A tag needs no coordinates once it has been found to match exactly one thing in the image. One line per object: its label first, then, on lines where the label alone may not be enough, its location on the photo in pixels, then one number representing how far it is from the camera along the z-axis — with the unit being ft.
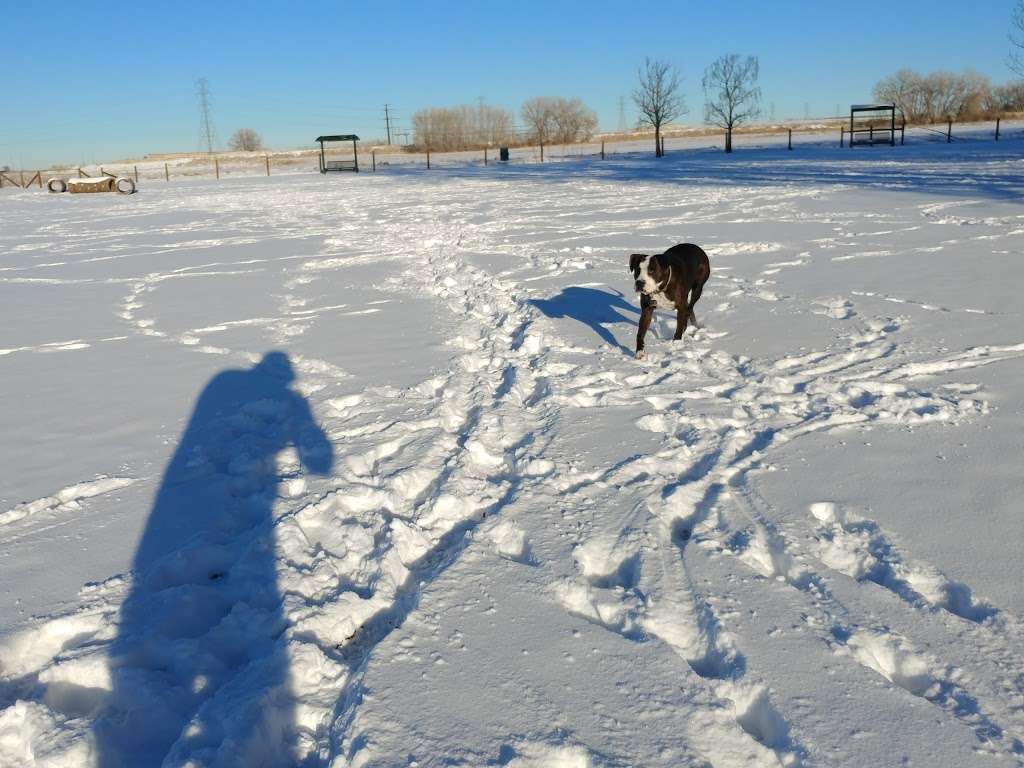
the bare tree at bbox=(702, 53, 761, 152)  152.52
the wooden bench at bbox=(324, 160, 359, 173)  141.38
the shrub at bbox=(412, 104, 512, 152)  257.55
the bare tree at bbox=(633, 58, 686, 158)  154.20
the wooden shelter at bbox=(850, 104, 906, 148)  127.17
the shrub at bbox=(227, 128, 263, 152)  331.16
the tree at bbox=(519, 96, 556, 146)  250.92
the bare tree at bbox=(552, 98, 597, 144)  253.03
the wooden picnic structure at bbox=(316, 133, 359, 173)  135.95
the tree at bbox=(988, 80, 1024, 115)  228.02
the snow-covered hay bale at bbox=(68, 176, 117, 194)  108.37
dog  18.88
